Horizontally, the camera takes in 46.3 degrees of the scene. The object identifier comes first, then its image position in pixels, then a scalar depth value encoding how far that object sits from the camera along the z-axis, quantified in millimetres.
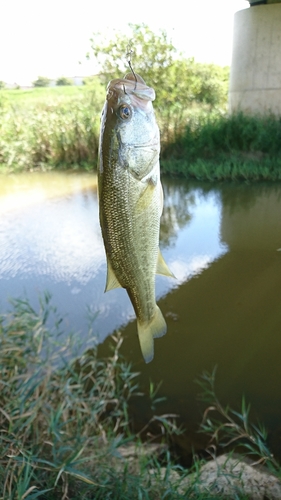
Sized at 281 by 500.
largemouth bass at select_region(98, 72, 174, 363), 286
